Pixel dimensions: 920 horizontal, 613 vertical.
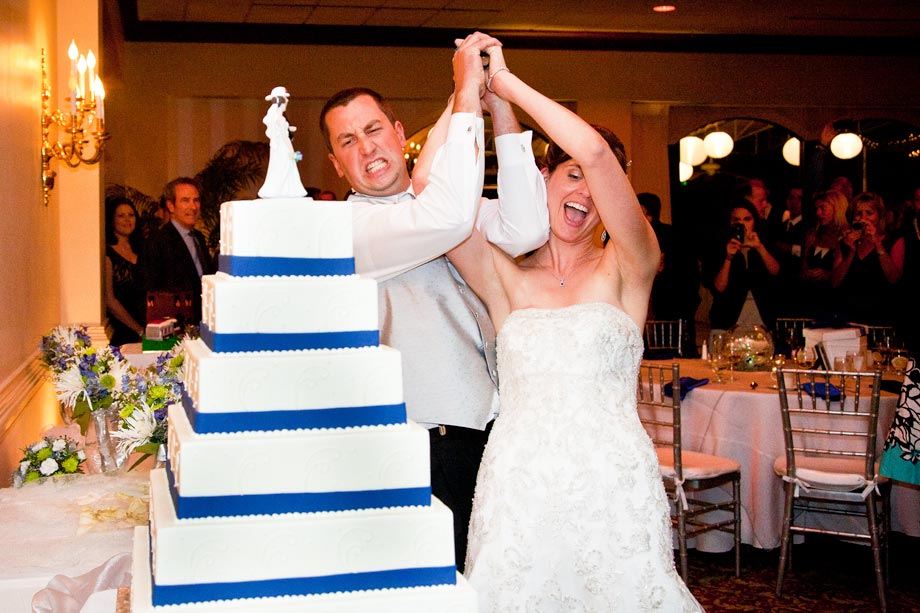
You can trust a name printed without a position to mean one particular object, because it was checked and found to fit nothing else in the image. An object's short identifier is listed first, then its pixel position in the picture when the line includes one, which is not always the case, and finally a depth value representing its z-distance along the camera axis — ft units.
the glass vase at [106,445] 10.58
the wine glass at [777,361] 20.06
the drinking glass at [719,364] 19.63
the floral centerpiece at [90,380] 10.34
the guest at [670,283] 29.22
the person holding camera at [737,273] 29.71
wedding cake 5.35
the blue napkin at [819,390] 17.72
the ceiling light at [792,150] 41.19
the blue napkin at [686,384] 18.84
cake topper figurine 5.96
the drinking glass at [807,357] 20.17
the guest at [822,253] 41.49
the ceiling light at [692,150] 36.45
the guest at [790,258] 43.70
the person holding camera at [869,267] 32.50
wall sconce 16.58
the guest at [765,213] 39.22
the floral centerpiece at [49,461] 10.19
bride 8.57
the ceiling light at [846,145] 38.60
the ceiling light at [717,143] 36.40
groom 8.29
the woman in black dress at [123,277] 25.72
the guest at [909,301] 30.30
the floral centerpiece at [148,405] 9.29
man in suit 24.21
